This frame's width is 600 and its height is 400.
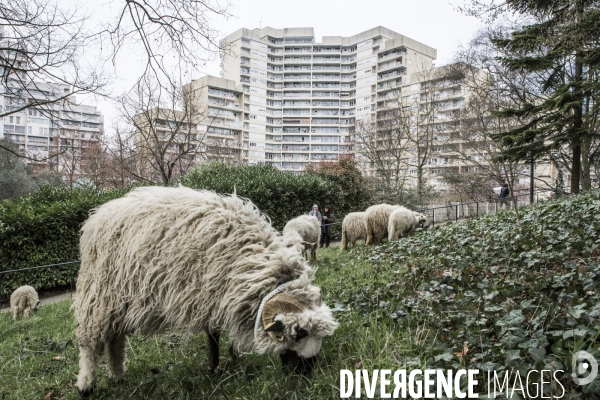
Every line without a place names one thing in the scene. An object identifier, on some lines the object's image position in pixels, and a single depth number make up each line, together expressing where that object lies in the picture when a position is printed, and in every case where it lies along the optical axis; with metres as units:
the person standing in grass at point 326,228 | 16.00
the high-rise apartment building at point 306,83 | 86.44
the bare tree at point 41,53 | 5.51
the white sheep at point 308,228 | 10.45
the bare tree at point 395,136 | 27.55
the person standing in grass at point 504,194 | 20.66
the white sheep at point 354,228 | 13.05
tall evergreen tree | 9.33
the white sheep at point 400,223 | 11.90
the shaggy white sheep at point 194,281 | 3.15
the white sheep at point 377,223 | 12.65
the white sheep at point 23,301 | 8.08
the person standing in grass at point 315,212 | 14.39
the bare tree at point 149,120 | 17.14
